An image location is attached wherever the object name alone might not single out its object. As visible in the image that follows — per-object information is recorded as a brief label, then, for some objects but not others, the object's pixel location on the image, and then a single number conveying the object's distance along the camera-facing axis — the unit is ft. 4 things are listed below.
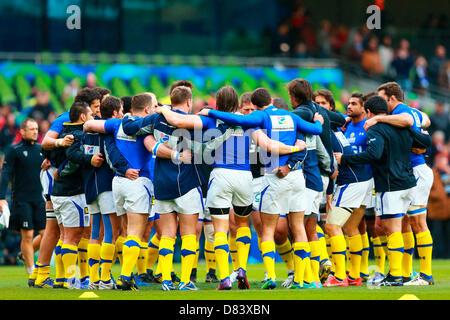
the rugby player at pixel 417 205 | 67.67
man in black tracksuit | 83.35
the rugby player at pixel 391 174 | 64.28
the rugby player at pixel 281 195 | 60.29
